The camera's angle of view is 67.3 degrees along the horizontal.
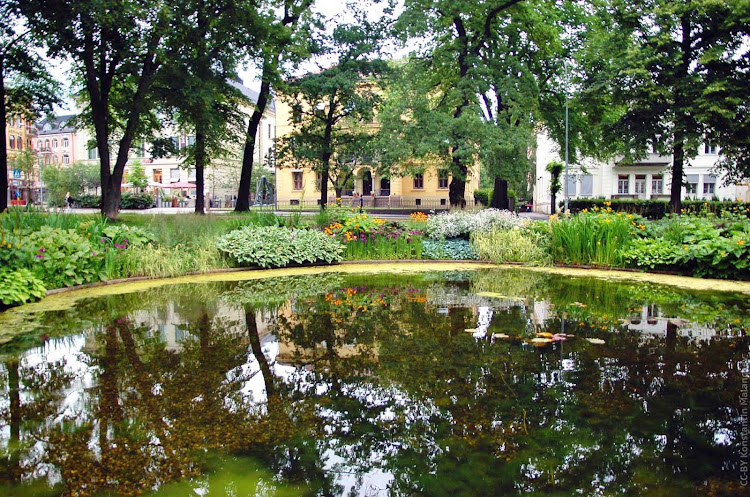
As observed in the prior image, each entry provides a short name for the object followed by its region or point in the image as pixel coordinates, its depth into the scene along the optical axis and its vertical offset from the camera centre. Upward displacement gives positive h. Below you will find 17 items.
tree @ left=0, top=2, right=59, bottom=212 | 17.45 +4.76
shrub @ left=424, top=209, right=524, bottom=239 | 14.16 -0.34
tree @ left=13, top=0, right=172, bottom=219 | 13.43 +4.54
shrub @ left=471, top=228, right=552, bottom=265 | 12.90 -0.86
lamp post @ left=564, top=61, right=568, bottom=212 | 24.36 +3.76
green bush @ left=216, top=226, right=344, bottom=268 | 12.16 -0.83
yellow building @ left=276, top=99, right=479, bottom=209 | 47.88 +1.78
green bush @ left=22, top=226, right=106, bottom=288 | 8.81 -0.81
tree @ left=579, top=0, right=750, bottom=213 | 21.67 +5.41
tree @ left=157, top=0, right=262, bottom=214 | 16.61 +4.94
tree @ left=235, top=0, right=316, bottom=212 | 20.59 +6.10
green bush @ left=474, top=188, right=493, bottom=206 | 44.44 +1.18
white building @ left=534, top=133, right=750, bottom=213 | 44.94 +2.42
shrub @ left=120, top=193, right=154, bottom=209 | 42.41 +0.58
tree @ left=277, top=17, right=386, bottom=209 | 24.00 +4.84
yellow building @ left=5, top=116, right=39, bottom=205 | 45.88 +4.23
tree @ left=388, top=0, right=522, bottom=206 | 23.03 +6.82
